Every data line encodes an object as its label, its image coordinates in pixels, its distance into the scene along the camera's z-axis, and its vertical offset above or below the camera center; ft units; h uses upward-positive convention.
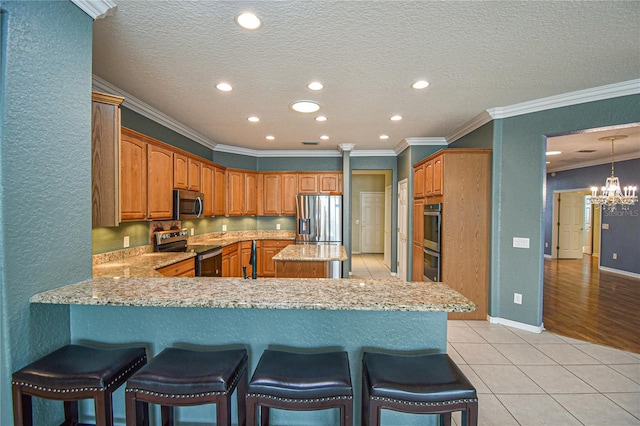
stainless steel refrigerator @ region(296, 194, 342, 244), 18.62 -0.69
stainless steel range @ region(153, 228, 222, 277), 12.30 -1.88
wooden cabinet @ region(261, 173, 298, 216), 19.85 +1.08
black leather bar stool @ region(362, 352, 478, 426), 3.83 -2.49
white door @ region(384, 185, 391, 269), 21.81 -1.46
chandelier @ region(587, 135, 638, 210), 17.46 +0.85
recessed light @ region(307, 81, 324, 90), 9.37 +4.14
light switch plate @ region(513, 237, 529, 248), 11.24 -1.34
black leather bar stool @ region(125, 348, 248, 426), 3.97 -2.50
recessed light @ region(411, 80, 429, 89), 9.21 +4.11
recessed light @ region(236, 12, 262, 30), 6.09 +4.15
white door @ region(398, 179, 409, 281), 17.86 -1.18
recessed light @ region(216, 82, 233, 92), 9.50 +4.16
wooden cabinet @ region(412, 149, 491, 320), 12.25 -0.72
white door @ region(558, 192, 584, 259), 27.32 -1.86
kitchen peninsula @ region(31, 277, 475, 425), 5.16 -2.19
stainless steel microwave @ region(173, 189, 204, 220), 12.31 +0.17
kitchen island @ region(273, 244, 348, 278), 11.00 -2.22
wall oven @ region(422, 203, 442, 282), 12.76 -1.58
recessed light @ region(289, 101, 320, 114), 11.05 +4.08
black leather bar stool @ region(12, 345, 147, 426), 4.00 -2.47
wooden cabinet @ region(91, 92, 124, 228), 6.42 +1.13
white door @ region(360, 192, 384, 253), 30.19 -1.54
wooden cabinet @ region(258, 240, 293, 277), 18.80 -2.96
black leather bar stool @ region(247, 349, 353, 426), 3.91 -2.54
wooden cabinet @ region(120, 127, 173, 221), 9.49 +1.09
